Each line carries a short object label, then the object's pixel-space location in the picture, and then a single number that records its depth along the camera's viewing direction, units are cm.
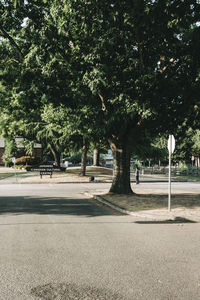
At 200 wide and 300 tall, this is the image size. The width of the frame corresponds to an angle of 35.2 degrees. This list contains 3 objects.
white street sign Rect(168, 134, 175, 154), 1106
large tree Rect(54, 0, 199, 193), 1127
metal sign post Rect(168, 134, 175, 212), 1106
